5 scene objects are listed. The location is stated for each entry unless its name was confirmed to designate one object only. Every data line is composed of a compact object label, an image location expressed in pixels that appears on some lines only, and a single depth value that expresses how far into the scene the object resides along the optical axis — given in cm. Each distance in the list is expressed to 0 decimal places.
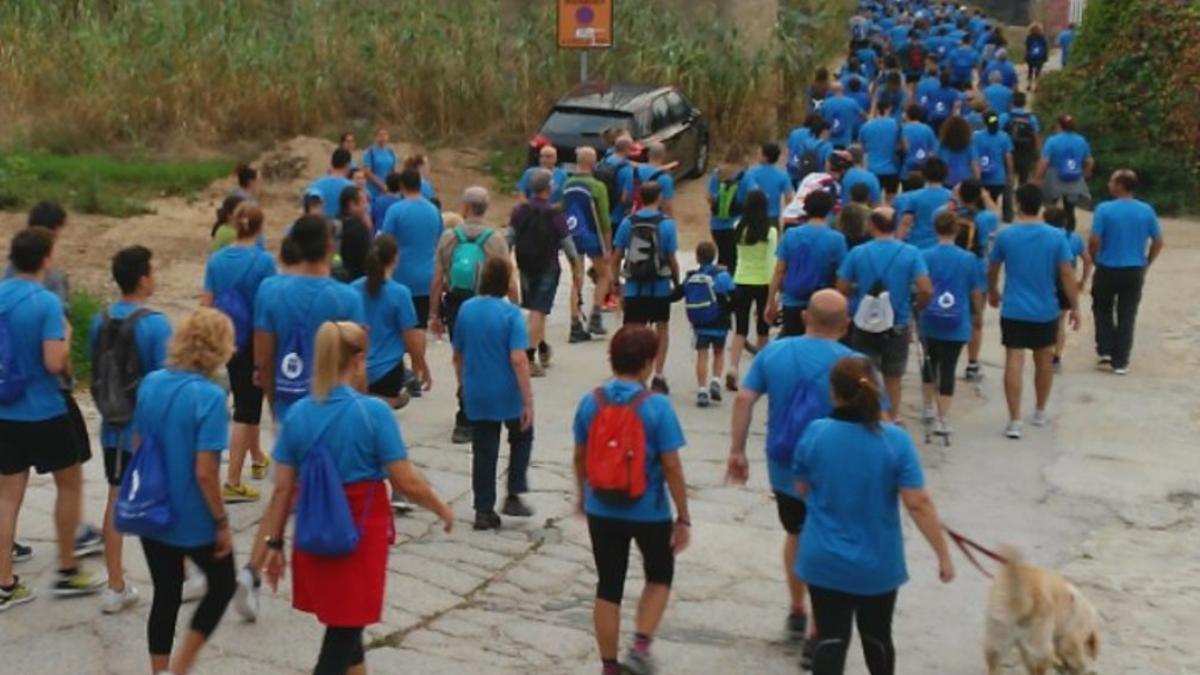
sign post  2203
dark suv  2177
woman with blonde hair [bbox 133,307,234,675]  662
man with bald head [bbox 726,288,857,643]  726
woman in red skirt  626
